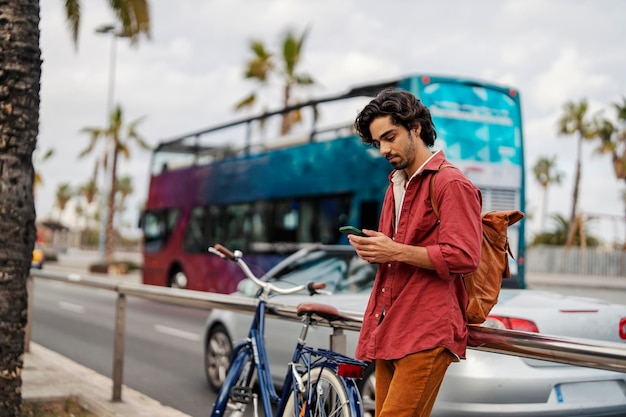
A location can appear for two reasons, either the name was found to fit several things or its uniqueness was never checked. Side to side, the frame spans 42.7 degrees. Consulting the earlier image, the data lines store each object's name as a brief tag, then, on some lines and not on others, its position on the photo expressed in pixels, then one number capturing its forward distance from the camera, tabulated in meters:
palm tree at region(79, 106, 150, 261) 43.16
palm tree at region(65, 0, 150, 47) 16.59
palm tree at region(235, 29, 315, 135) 33.25
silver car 4.66
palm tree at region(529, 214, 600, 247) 50.34
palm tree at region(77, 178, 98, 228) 124.31
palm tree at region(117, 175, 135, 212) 130.62
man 2.57
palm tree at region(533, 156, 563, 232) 84.94
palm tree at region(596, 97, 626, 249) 45.34
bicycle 3.24
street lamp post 33.88
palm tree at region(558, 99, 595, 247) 51.75
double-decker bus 12.36
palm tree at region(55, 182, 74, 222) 135.75
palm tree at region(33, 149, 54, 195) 60.00
